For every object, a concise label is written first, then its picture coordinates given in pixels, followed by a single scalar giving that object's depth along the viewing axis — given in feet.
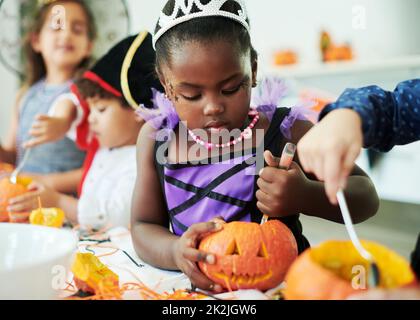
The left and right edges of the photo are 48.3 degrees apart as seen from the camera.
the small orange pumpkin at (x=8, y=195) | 2.28
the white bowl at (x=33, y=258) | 1.34
